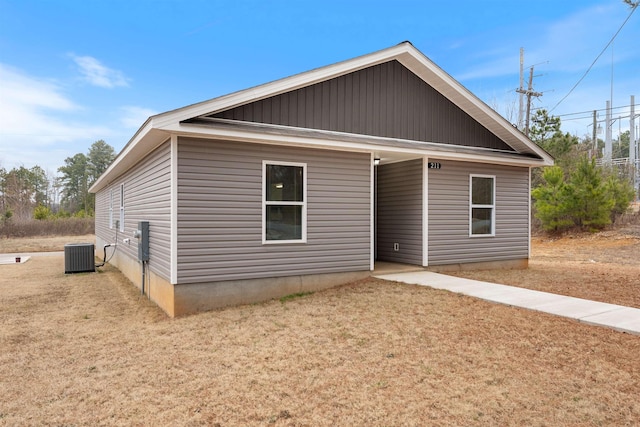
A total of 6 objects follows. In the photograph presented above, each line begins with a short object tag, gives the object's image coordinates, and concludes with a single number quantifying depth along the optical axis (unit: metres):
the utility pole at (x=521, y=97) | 22.41
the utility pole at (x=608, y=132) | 25.10
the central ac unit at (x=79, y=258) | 10.68
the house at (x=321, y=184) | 5.96
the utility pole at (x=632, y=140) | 20.28
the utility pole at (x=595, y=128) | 33.69
